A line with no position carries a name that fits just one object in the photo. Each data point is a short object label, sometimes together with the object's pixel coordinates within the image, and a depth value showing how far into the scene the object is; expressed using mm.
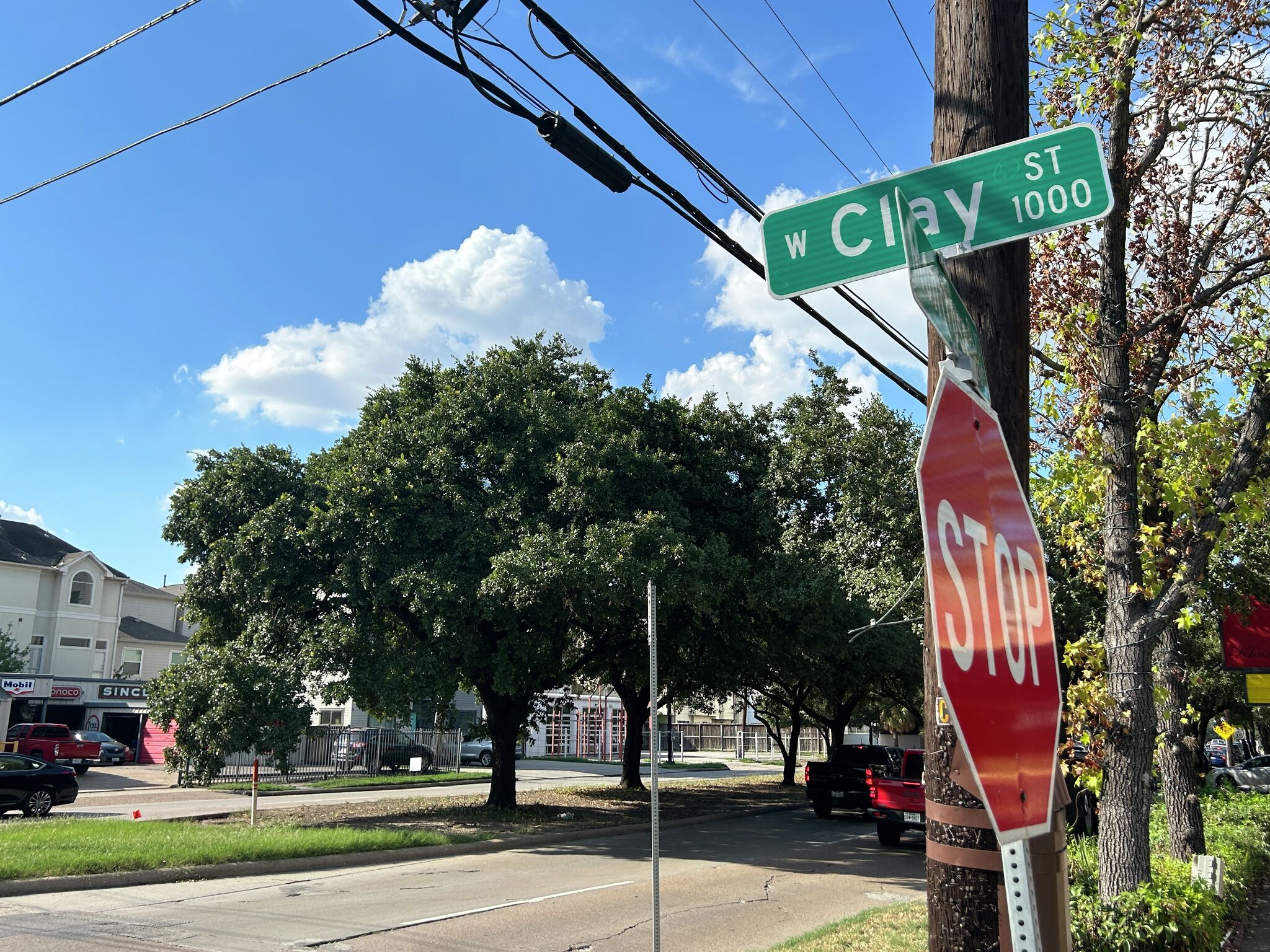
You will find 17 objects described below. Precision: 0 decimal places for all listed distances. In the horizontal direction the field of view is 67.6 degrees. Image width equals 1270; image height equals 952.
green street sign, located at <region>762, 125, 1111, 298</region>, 3004
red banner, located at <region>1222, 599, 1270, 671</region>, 13742
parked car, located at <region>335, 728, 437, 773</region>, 35781
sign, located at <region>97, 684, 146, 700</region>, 43938
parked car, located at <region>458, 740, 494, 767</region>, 45531
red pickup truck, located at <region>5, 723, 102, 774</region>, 33906
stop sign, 1831
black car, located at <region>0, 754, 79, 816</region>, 20438
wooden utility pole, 2928
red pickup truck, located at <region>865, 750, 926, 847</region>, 17734
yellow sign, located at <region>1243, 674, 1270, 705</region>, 15133
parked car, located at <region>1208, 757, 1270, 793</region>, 34375
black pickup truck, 23781
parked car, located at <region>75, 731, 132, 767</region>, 39656
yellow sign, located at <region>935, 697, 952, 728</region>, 3127
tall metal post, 6254
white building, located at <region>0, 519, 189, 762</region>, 43094
